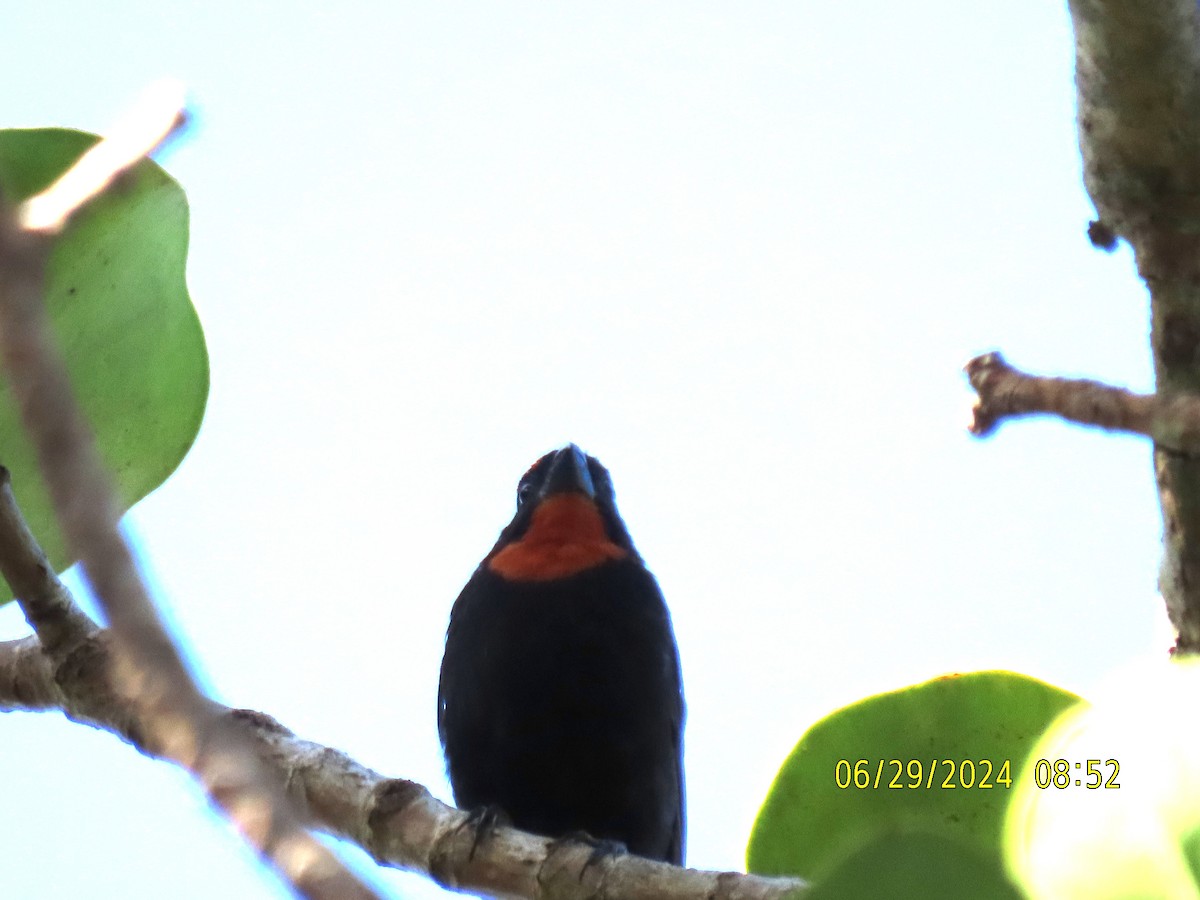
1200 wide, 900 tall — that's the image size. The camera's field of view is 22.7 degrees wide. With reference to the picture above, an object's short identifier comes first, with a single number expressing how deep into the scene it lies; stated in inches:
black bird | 311.4
